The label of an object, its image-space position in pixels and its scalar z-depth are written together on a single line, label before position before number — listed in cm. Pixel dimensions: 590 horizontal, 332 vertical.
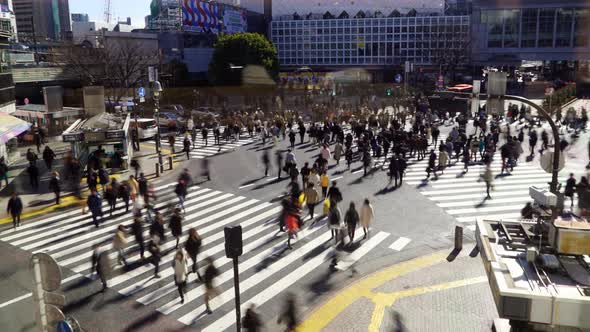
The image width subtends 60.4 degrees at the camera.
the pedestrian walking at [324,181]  1933
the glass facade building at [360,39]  7919
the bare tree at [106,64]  4809
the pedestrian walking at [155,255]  1311
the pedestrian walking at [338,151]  2538
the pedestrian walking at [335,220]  1512
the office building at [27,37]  9122
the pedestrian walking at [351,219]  1498
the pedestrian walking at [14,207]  1734
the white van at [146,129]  3661
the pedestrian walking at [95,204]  1719
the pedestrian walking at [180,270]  1173
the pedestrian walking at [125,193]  1888
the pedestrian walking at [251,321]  991
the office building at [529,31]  6950
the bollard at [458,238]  1475
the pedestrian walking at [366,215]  1555
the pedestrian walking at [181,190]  1883
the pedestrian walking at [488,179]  2008
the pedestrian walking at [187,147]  2830
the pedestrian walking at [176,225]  1497
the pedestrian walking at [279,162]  2330
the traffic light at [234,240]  880
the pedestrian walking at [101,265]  1245
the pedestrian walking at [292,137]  2973
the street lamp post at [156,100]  2569
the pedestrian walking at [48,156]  2530
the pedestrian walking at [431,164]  2277
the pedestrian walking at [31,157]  2311
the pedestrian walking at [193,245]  1347
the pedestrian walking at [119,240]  1361
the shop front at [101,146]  2428
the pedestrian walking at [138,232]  1419
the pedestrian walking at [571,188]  1867
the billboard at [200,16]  7462
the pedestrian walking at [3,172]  2295
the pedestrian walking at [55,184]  1992
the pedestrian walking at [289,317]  1029
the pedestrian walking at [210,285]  1155
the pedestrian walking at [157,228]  1387
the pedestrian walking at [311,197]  1727
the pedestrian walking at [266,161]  2377
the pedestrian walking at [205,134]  3281
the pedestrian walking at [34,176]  2233
